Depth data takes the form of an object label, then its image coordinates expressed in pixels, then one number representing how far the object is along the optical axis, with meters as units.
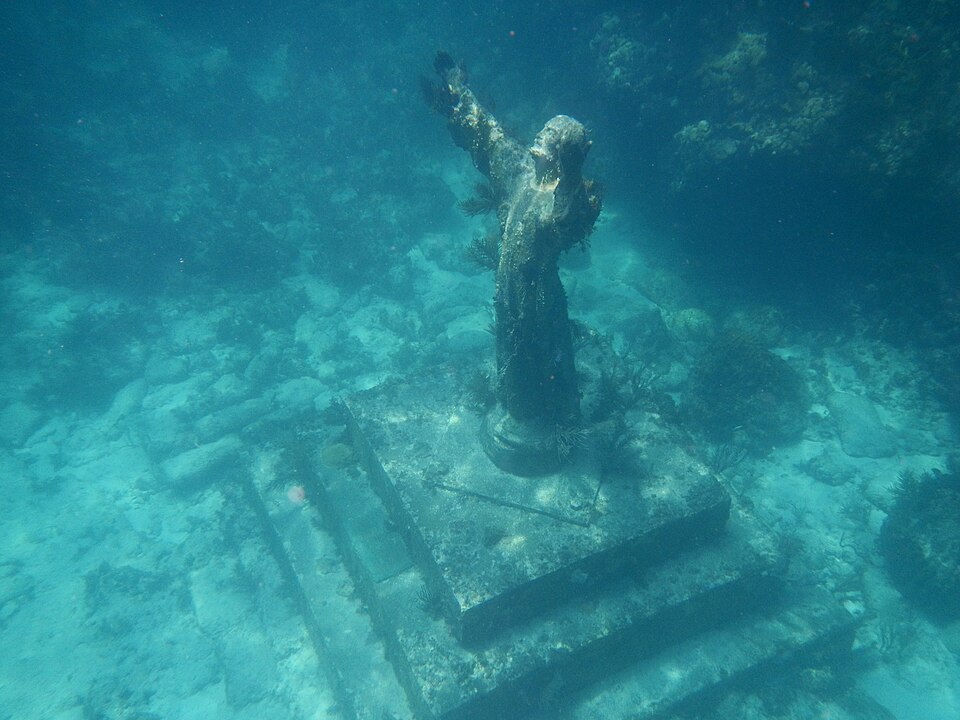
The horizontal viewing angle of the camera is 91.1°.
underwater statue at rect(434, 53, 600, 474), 4.88
